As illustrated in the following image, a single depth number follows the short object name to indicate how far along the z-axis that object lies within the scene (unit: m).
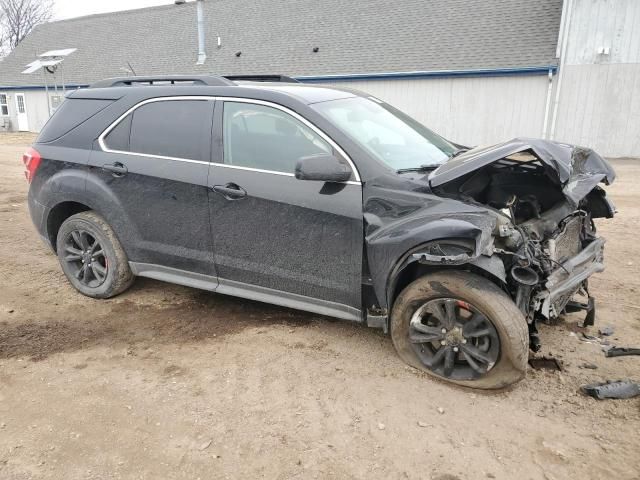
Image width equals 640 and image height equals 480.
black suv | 3.20
